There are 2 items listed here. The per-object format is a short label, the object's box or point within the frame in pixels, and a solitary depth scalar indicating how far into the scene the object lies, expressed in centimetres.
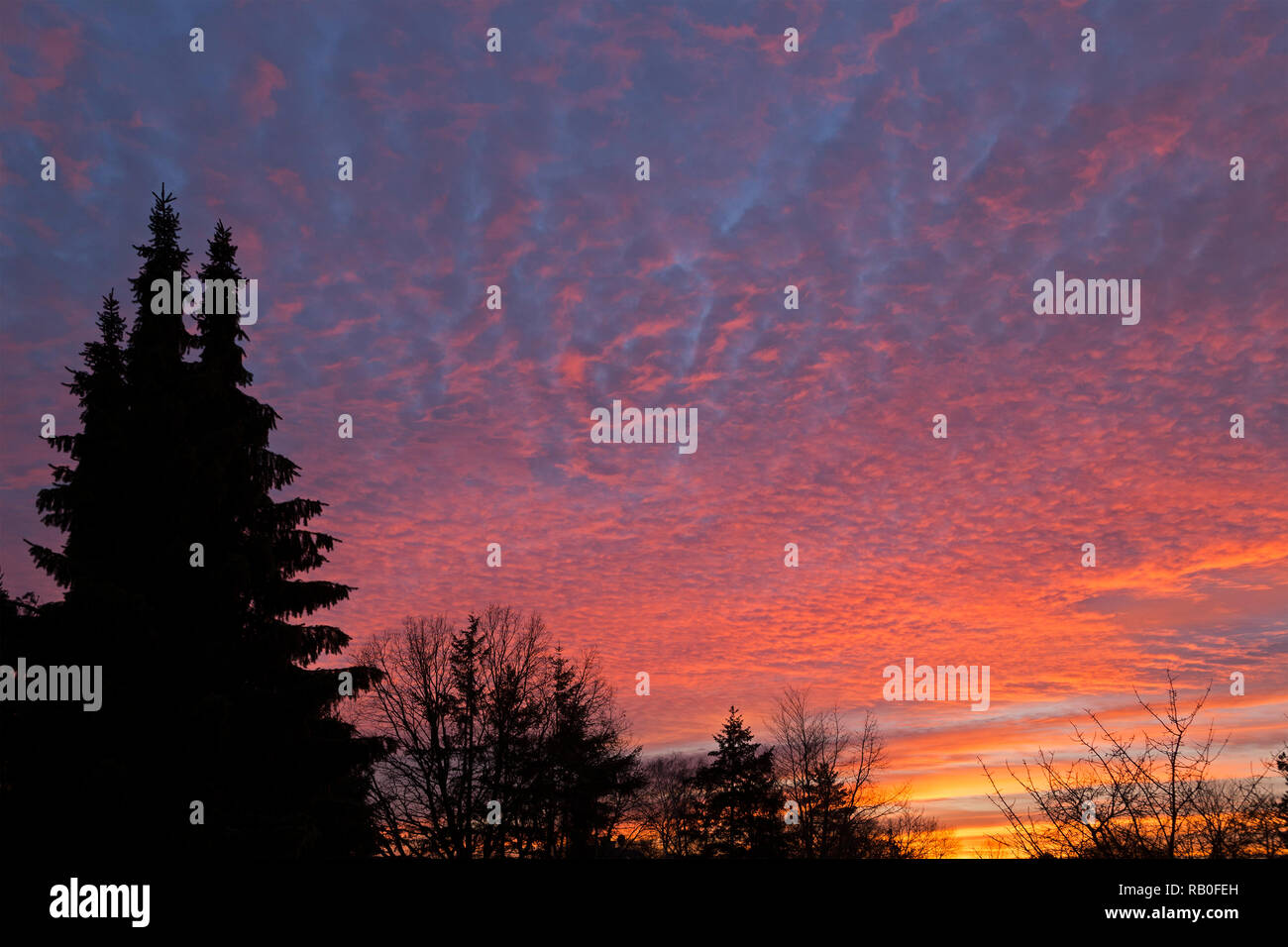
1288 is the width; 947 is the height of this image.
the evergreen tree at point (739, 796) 5172
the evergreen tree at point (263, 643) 1611
